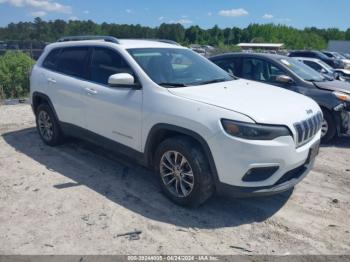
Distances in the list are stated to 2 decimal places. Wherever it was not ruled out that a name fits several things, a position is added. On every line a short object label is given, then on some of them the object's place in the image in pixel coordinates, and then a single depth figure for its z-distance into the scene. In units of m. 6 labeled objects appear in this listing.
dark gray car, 6.54
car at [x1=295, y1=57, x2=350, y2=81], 12.52
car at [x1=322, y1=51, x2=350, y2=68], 29.32
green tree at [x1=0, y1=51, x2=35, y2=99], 12.14
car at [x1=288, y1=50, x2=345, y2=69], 22.94
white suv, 3.55
